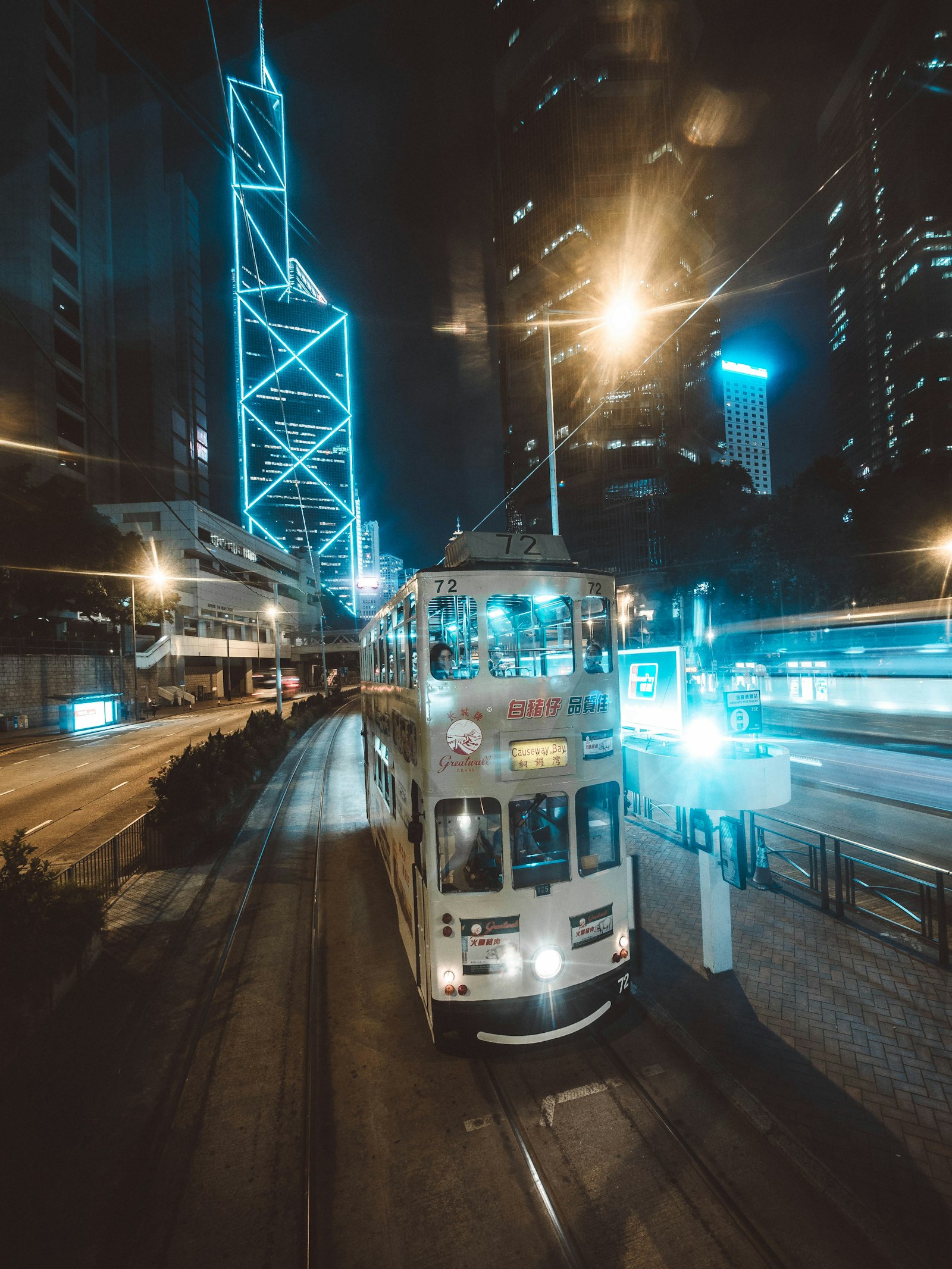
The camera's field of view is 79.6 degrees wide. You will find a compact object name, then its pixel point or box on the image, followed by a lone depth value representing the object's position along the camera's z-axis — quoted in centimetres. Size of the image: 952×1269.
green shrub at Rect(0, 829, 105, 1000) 609
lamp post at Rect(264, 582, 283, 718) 3115
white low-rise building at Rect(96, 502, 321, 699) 5166
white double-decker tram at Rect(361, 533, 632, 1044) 536
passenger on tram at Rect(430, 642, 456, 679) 543
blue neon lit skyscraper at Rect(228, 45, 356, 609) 13162
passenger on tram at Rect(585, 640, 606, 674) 586
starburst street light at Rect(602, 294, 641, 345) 1195
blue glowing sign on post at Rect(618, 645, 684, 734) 757
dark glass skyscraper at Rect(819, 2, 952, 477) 8294
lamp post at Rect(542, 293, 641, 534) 1200
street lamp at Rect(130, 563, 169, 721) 3932
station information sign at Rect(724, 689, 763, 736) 708
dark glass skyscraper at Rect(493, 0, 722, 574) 9481
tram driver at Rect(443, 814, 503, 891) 542
